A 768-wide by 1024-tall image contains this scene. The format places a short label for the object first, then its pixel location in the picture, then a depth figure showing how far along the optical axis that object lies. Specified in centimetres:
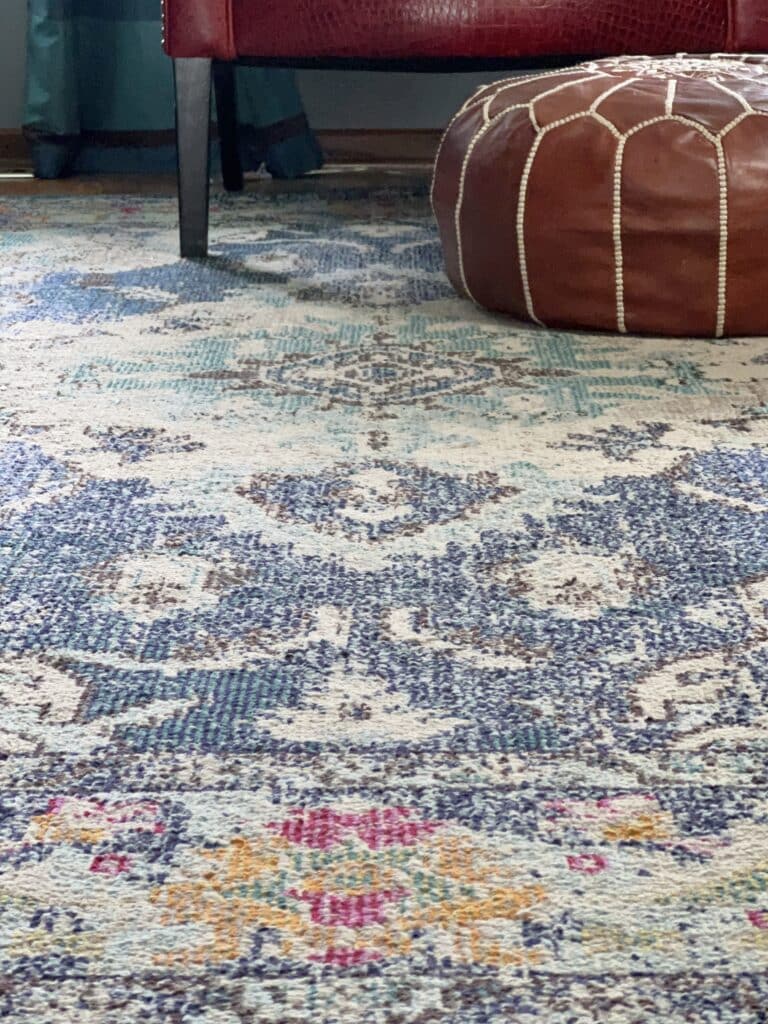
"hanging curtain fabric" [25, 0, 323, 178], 264
